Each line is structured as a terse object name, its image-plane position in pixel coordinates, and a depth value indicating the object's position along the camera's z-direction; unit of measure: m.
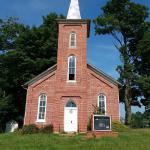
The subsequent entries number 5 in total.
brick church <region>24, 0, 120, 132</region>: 29.62
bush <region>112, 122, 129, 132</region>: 27.76
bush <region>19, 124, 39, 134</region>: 28.00
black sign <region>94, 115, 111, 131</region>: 24.20
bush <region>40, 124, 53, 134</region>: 28.58
